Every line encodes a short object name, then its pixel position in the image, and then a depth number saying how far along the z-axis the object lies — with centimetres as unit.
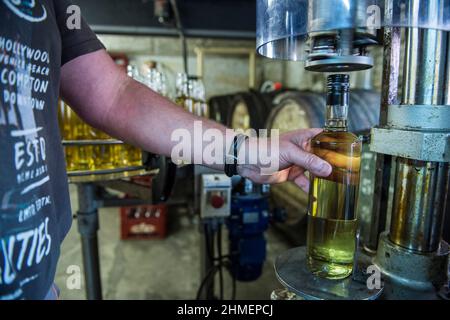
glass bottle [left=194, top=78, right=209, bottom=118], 194
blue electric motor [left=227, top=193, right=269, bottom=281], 137
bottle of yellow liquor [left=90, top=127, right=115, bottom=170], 134
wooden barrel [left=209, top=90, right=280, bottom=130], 293
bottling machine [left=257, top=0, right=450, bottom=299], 46
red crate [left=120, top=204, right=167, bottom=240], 284
